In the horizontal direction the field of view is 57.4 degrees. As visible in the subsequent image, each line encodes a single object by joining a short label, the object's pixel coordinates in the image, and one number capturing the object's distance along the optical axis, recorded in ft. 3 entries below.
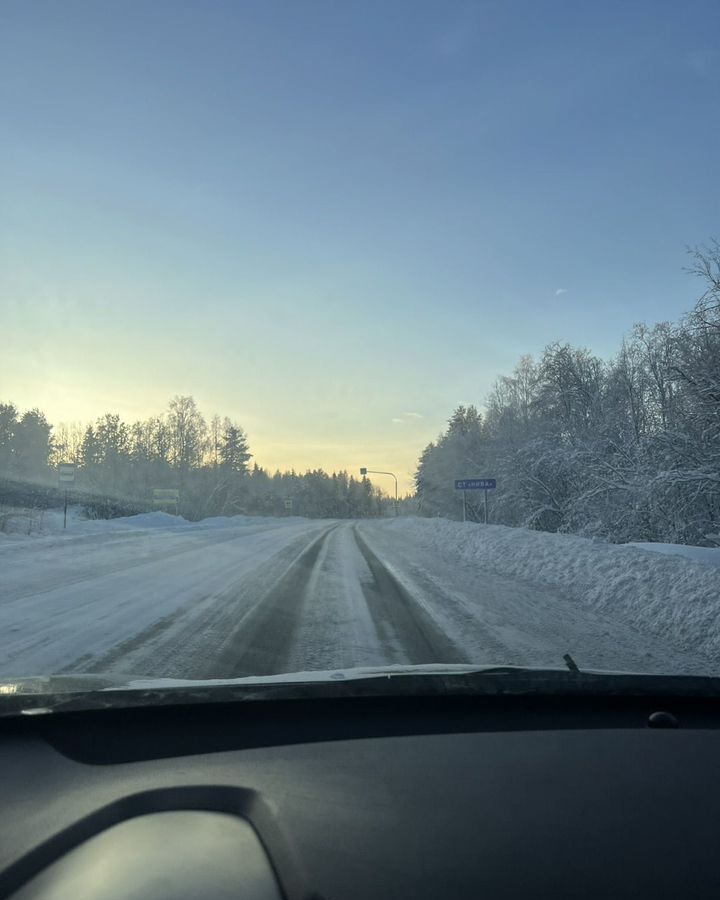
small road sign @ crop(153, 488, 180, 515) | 167.53
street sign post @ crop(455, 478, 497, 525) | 88.07
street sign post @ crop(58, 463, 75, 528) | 84.94
